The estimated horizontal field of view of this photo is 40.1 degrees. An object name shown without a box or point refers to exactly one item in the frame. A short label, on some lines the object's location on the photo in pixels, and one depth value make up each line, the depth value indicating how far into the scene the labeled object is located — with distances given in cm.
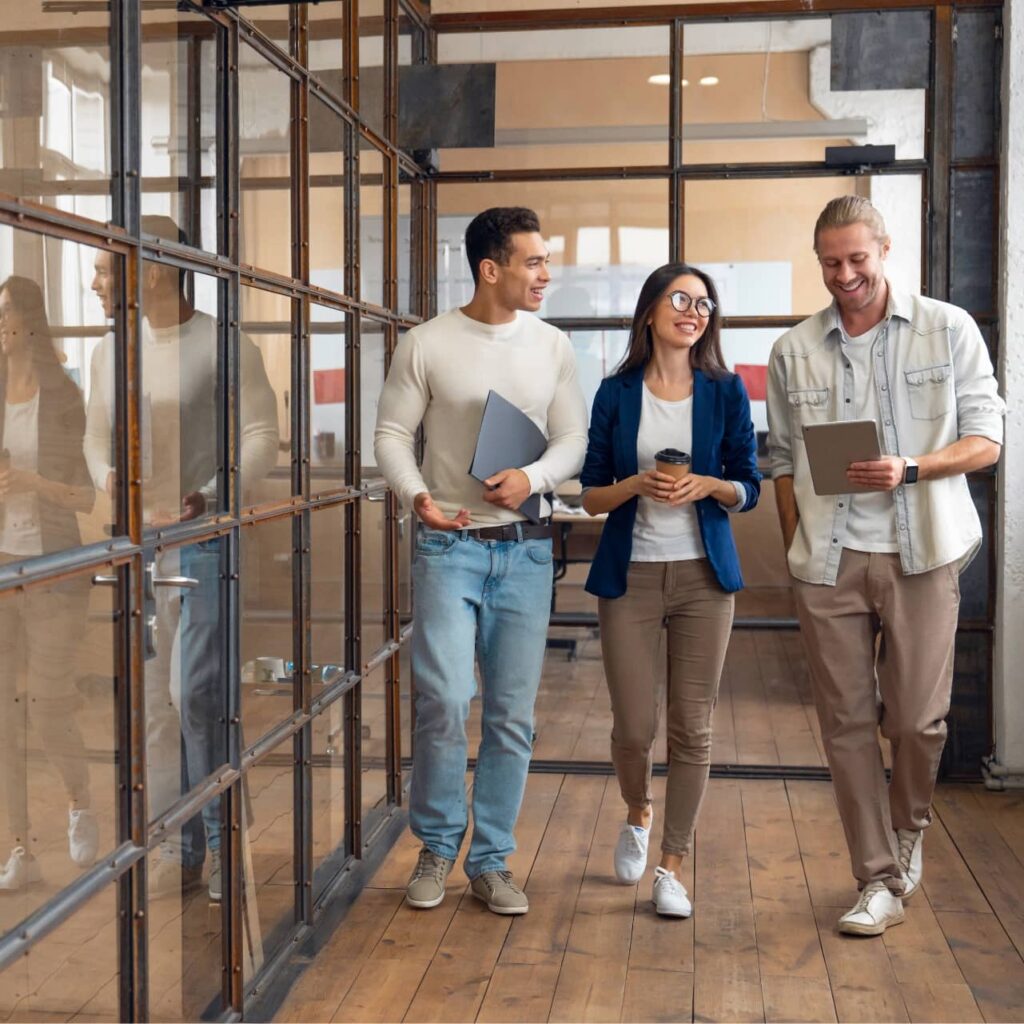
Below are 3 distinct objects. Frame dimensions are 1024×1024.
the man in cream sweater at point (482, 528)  316
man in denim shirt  303
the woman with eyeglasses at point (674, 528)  313
